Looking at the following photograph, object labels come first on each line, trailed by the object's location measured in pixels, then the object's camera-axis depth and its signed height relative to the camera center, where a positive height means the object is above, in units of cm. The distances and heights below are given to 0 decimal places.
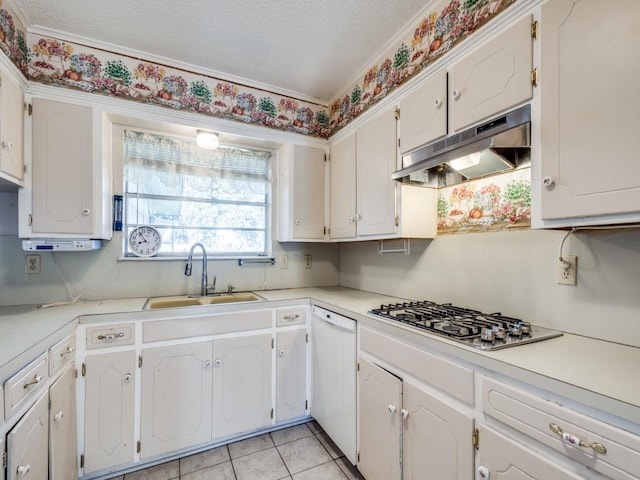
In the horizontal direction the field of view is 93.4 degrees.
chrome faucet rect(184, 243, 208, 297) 227 -22
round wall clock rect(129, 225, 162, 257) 214 -1
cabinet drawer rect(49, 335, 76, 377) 128 -53
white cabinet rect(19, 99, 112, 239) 175 +39
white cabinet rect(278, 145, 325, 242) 253 +40
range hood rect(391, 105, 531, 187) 115 +38
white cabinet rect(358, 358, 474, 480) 109 -81
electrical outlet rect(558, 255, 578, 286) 124 -12
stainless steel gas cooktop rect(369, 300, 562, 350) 112 -37
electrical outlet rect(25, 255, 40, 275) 193 -16
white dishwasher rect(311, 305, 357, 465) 173 -87
